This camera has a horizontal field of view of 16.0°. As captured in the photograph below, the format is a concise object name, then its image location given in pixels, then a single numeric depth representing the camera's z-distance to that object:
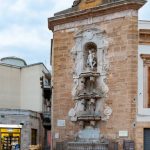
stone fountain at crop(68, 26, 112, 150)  24.03
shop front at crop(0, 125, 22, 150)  34.44
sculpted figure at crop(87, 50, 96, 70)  24.52
